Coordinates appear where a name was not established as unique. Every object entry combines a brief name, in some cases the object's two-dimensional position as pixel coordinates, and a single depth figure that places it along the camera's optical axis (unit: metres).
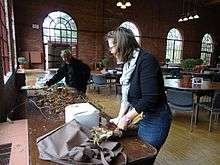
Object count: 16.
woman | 1.46
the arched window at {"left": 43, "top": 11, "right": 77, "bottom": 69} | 10.93
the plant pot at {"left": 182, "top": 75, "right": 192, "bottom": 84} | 4.84
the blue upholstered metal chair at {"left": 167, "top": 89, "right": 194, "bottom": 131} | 3.87
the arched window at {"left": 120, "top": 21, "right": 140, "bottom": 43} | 12.98
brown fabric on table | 1.07
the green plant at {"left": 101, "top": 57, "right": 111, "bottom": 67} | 8.72
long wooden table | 1.15
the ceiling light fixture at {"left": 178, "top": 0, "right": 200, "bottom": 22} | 14.17
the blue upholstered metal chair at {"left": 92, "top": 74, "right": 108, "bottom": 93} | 6.97
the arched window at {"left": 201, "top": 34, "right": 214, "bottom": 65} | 16.00
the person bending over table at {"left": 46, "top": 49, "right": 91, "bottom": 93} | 3.48
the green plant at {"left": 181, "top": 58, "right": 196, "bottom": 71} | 4.66
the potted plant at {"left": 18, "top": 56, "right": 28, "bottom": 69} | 9.16
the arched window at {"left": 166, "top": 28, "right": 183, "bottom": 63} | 14.43
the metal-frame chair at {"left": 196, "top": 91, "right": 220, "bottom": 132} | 3.70
